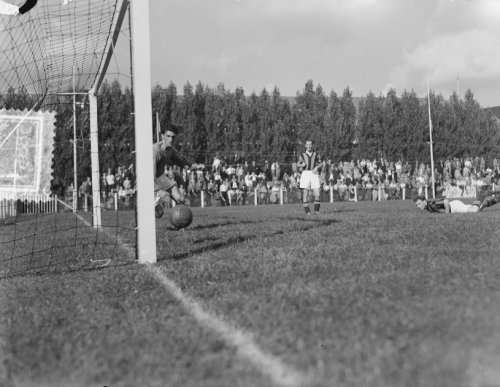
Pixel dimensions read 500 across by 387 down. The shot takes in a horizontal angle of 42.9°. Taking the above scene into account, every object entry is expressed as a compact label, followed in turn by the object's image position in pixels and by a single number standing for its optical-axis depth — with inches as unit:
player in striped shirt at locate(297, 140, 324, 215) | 649.0
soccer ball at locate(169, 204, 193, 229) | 430.6
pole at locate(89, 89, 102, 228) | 544.7
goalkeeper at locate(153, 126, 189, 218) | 511.8
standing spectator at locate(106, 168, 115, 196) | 1240.2
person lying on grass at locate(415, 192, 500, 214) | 592.7
